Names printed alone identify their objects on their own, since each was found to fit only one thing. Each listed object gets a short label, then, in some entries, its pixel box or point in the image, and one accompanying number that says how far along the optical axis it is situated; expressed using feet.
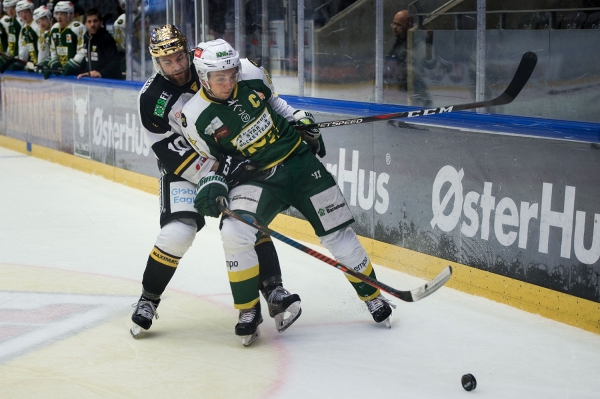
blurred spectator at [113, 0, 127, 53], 50.24
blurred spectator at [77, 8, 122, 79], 49.73
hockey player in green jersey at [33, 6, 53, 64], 58.13
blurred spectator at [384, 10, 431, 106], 29.14
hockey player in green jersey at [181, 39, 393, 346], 20.31
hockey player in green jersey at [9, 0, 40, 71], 60.18
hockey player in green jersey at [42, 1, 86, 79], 53.11
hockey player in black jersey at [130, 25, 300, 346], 21.26
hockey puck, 17.95
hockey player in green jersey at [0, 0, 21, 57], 64.03
